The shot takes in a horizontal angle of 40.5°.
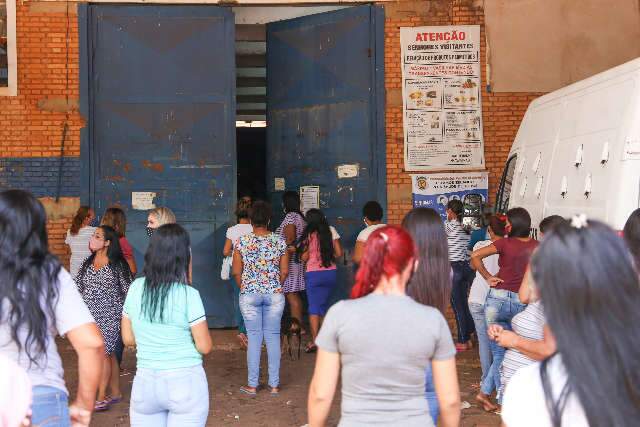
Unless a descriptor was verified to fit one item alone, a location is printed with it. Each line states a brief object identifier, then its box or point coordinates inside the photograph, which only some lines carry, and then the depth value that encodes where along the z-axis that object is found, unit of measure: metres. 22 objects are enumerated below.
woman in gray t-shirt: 3.20
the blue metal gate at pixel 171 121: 10.89
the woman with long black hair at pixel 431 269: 4.25
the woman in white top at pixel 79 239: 9.12
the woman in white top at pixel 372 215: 9.41
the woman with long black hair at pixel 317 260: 9.48
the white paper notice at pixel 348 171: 11.06
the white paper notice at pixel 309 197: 11.21
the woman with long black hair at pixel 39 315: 3.12
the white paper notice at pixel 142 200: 10.91
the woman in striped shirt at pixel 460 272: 9.72
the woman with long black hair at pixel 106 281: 7.01
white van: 6.14
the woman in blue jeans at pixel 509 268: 6.38
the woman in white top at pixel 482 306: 7.19
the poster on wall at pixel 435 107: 10.95
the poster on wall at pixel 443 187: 10.95
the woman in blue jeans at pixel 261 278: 7.61
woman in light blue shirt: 4.37
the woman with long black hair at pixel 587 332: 2.10
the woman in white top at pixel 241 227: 9.30
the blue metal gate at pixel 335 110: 11.02
